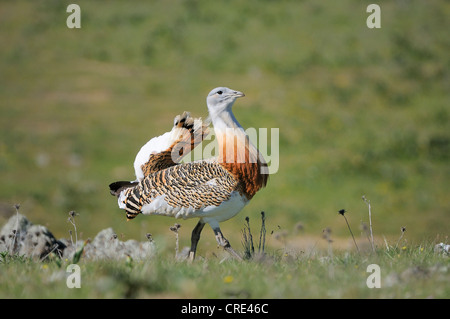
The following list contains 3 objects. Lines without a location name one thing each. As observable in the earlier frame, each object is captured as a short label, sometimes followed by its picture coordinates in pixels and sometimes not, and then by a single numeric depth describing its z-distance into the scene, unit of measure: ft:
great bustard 35.09
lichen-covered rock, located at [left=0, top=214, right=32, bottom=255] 40.00
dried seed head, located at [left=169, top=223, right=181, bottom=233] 34.68
